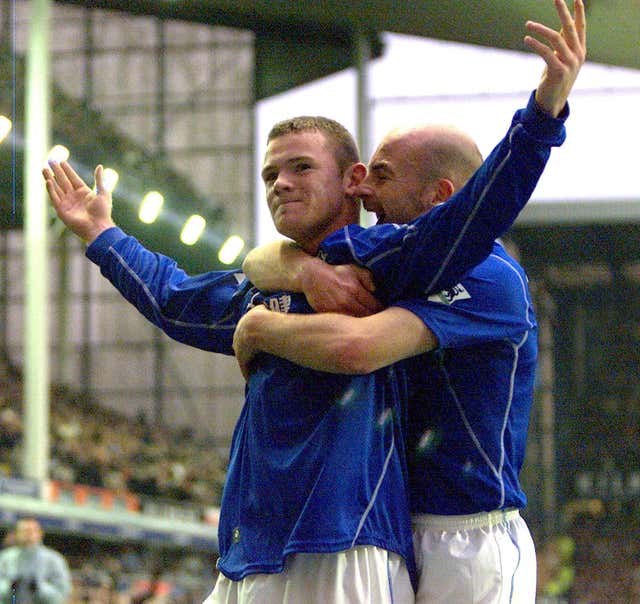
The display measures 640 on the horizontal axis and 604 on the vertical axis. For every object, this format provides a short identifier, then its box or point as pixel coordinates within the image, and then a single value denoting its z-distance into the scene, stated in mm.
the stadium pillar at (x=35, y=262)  15398
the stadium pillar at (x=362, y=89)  18141
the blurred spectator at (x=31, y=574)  10469
